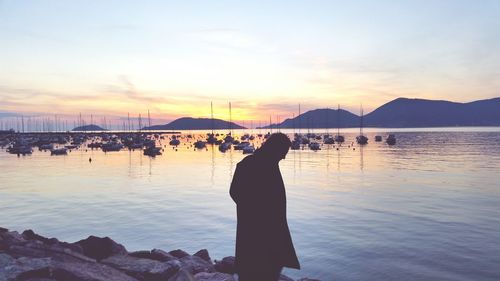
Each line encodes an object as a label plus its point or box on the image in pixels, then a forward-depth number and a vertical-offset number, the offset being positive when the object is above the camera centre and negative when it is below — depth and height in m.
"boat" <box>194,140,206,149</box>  88.64 -1.53
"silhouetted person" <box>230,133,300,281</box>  4.65 -0.94
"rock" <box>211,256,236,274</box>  10.00 -3.28
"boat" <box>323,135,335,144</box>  99.38 -1.64
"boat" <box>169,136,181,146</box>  94.93 -0.98
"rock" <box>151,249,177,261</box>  9.84 -2.91
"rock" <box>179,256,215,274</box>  9.34 -3.08
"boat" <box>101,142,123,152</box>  76.69 -1.24
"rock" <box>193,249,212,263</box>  11.21 -3.31
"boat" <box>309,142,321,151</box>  80.44 -2.45
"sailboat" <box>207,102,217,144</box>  107.12 -0.60
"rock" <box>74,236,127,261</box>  9.50 -2.63
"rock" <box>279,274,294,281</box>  9.31 -3.38
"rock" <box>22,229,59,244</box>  10.79 -2.70
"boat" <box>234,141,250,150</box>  83.00 -2.08
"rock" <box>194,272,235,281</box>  7.91 -2.82
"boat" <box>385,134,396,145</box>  96.91 -2.01
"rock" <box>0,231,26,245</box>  9.38 -2.37
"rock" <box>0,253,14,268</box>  6.97 -2.09
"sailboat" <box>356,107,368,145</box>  99.82 -1.75
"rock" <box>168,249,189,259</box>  11.00 -3.21
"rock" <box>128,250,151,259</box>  9.87 -2.86
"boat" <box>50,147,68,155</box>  65.71 -1.61
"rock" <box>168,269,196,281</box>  7.05 -2.46
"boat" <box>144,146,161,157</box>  66.89 -2.09
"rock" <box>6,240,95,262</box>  7.95 -2.24
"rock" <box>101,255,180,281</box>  8.12 -2.68
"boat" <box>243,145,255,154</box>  70.89 -2.29
